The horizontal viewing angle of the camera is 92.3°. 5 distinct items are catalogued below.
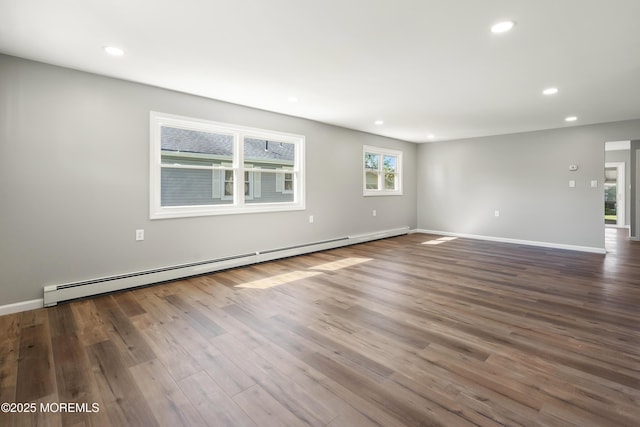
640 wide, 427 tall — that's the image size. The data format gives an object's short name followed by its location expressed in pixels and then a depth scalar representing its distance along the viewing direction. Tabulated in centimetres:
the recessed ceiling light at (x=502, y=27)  234
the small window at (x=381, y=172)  693
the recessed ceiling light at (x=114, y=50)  277
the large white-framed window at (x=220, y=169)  392
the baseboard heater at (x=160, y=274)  314
